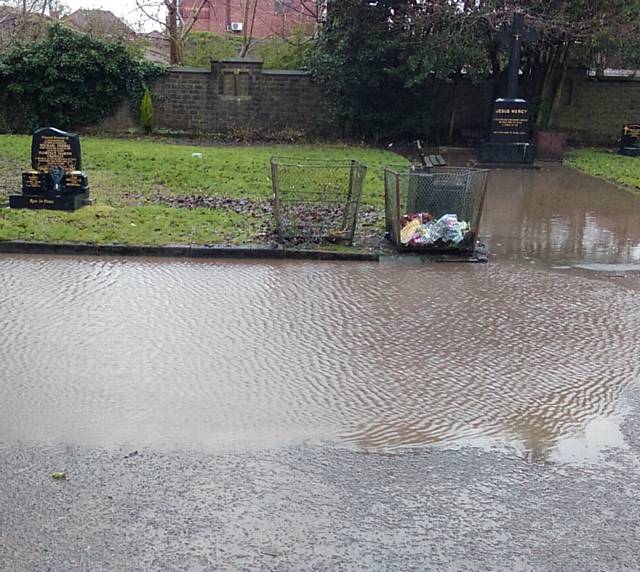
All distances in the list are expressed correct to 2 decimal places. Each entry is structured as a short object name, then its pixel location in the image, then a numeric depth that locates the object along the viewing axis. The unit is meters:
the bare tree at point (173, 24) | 31.52
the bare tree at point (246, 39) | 34.84
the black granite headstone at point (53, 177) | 11.09
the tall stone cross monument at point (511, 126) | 19.47
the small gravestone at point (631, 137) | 23.66
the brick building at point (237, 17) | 41.03
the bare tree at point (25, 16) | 31.98
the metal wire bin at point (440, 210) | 9.59
